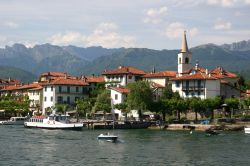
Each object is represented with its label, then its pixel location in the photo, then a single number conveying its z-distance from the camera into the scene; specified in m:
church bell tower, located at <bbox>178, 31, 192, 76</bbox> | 145.25
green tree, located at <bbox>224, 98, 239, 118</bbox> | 120.12
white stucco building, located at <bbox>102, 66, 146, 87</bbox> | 149.75
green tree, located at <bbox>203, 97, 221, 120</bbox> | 118.81
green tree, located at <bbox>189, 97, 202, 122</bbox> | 118.25
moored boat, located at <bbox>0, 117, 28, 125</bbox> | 136.06
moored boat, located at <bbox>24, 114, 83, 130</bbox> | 108.88
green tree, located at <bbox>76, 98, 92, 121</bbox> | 140.88
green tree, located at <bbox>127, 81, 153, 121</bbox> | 121.88
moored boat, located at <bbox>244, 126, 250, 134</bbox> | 98.85
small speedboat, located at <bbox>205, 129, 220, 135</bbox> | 94.62
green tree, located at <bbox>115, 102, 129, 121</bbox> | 128.80
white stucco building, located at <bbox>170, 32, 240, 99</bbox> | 128.25
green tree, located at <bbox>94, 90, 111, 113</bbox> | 136.00
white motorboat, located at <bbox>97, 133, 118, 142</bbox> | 80.72
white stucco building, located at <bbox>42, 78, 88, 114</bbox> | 152.38
